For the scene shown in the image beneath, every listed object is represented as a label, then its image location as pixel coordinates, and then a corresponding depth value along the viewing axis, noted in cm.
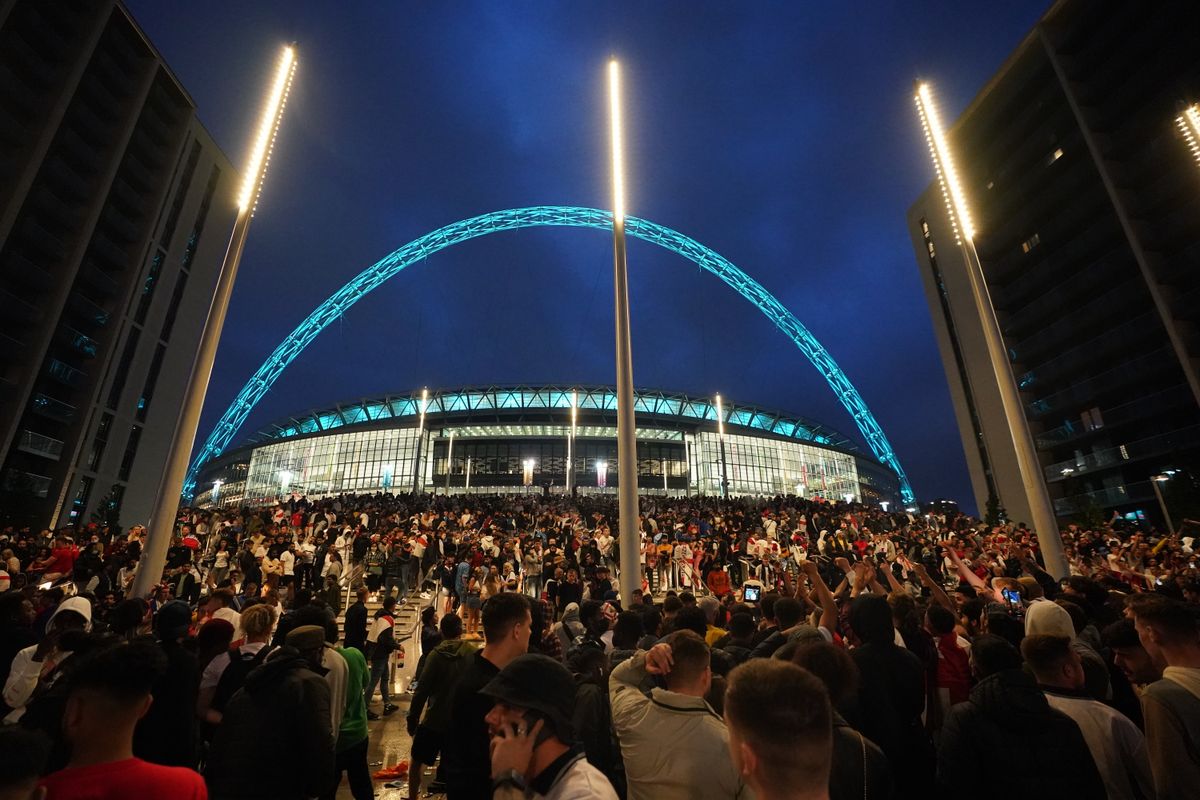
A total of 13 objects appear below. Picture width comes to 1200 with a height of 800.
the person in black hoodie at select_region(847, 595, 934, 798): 365
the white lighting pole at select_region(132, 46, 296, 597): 851
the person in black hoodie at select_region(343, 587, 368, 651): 675
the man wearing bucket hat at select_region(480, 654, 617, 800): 203
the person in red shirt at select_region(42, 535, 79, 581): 1299
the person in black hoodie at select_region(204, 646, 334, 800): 320
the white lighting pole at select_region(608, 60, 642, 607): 970
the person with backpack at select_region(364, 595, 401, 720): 851
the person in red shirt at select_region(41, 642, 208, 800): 211
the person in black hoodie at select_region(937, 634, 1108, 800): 269
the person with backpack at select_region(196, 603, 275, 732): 443
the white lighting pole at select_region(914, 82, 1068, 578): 933
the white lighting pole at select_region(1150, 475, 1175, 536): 2708
